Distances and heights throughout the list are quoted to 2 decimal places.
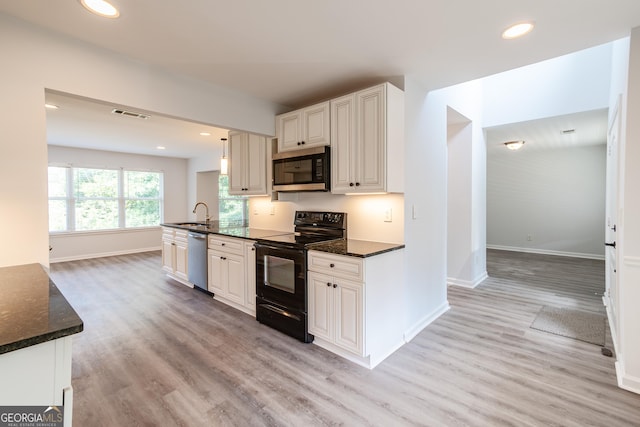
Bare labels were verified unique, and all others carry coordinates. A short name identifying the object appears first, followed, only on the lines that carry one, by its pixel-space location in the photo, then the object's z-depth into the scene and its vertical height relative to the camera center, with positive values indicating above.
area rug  2.80 -1.22
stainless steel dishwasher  3.94 -0.71
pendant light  4.56 +0.68
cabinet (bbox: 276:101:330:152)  2.91 +0.87
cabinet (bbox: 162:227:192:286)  4.39 -0.70
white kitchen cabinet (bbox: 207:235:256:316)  3.25 -0.75
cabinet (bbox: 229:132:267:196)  3.66 +0.60
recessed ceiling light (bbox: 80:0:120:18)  1.66 +1.19
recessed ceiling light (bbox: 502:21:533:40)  1.87 +1.18
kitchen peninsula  0.86 -0.45
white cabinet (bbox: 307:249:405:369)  2.26 -0.79
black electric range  2.65 -0.62
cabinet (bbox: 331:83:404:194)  2.48 +0.61
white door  2.65 -0.05
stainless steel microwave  2.88 +0.42
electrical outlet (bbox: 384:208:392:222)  2.78 -0.06
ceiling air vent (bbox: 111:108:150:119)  3.67 +1.25
